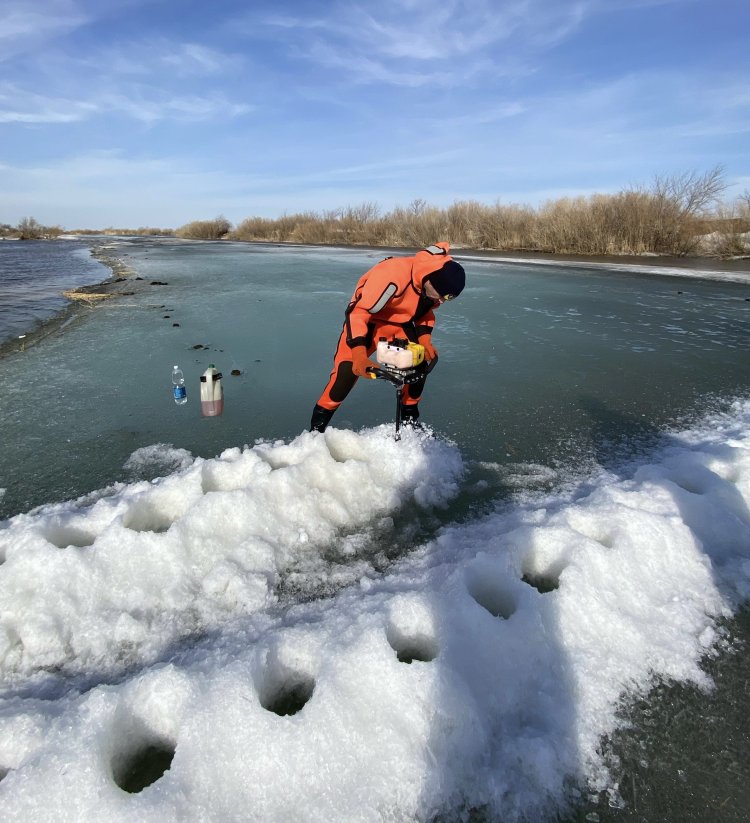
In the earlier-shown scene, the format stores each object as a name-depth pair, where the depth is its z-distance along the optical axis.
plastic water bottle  4.43
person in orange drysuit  3.40
